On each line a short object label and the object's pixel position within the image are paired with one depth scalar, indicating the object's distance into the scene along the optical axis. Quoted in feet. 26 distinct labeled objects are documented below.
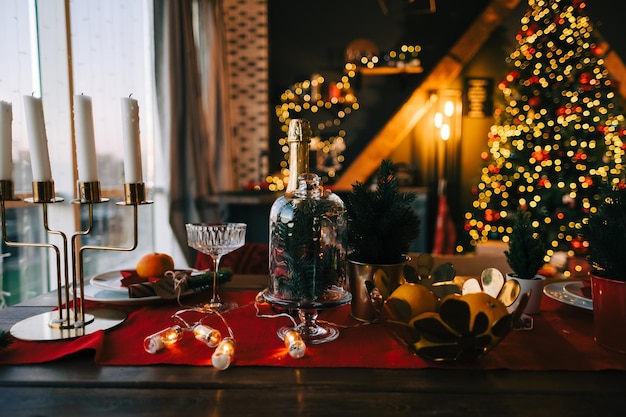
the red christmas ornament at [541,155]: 12.39
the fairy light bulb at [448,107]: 14.11
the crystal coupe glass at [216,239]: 3.38
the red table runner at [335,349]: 2.42
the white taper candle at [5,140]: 2.72
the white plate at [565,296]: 3.22
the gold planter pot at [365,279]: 2.99
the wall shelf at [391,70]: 14.24
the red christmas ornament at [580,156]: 11.98
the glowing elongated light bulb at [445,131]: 14.21
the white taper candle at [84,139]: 2.78
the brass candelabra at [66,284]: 2.75
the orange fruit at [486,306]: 2.26
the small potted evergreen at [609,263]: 2.43
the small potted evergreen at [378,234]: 3.04
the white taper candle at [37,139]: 2.75
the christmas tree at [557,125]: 12.07
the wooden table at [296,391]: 1.99
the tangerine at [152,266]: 3.92
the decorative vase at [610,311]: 2.44
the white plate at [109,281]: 3.65
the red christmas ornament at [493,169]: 13.19
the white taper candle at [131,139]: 2.81
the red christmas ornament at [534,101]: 12.50
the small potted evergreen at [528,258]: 3.24
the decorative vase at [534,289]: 3.24
